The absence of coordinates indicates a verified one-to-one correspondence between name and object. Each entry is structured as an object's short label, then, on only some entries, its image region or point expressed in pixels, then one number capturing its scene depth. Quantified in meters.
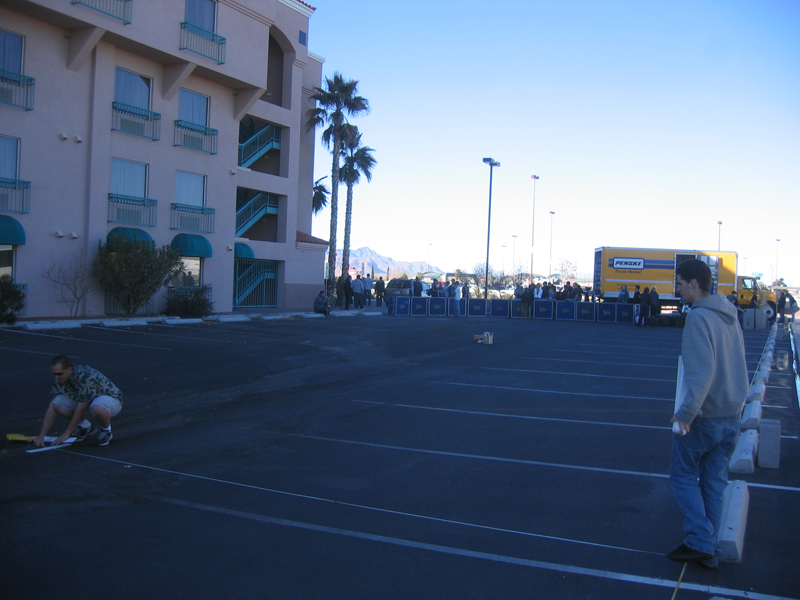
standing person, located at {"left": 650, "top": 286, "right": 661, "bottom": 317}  30.81
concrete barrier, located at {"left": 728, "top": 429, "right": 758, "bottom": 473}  6.62
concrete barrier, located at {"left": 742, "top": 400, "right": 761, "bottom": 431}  7.79
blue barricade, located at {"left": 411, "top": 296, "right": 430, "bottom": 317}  32.34
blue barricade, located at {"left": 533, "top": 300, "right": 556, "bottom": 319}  34.34
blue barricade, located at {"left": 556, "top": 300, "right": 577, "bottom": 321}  34.03
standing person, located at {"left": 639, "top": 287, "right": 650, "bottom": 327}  30.22
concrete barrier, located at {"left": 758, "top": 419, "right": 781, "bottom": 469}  6.76
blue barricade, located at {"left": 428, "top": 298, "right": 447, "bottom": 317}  33.00
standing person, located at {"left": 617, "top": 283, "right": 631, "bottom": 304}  33.60
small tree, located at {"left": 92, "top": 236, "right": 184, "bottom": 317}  20.75
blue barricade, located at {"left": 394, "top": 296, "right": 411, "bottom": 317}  31.80
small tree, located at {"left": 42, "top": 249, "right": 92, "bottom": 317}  20.09
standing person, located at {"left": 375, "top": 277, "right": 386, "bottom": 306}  38.59
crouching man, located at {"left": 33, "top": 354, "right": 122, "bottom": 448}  7.07
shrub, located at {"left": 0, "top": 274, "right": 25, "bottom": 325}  17.23
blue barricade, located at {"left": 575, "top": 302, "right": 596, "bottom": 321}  33.75
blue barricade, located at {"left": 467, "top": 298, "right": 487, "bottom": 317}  34.25
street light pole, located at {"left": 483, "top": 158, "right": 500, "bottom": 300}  38.62
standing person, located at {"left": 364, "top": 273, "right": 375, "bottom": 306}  37.38
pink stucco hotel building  19.20
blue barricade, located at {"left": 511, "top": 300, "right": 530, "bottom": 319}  34.44
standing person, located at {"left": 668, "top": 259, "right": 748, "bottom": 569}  4.26
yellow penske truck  36.56
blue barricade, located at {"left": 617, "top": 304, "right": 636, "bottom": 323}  32.78
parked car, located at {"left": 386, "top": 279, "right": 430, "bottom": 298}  39.75
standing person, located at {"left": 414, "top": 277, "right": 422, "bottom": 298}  37.89
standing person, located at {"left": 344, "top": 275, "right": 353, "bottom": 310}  32.84
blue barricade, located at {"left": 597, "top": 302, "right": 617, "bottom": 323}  33.22
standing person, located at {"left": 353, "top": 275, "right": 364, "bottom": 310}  33.66
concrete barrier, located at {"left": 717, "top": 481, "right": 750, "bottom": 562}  4.45
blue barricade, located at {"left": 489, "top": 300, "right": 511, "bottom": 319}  34.66
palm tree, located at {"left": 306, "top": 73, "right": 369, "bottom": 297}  34.53
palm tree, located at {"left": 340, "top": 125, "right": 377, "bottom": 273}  35.81
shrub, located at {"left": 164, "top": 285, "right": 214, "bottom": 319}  23.04
